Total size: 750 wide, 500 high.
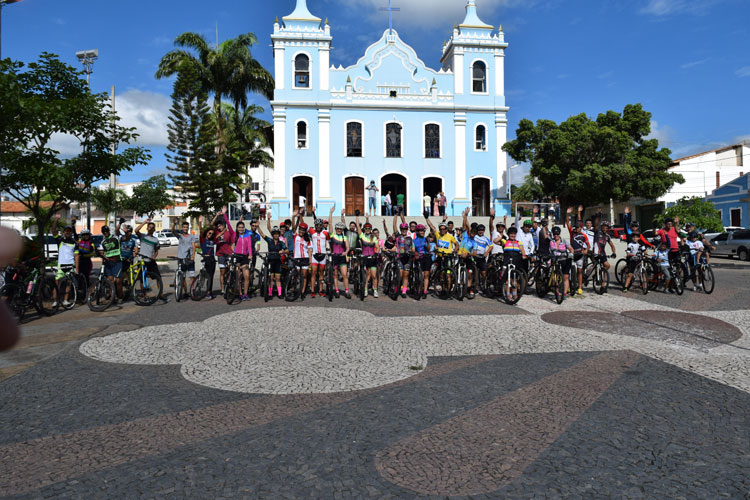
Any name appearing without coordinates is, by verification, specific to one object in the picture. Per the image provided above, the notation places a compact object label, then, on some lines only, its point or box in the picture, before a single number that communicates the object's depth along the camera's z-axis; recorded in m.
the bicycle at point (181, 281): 11.60
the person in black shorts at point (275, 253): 11.76
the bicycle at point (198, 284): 11.74
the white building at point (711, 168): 45.69
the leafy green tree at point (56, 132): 10.55
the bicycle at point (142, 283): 11.23
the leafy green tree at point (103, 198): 30.00
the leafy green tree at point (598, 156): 30.26
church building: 31.30
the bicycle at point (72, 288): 10.48
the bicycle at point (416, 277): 11.74
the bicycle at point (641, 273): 12.54
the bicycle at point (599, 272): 12.39
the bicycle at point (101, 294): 10.40
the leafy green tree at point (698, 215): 23.84
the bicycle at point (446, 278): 11.86
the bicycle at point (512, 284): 10.97
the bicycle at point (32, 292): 9.16
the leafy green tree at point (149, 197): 54.06
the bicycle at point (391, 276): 11.67
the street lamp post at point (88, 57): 33.22
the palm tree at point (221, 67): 30.44
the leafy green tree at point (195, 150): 28.16
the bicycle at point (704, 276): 12.55
